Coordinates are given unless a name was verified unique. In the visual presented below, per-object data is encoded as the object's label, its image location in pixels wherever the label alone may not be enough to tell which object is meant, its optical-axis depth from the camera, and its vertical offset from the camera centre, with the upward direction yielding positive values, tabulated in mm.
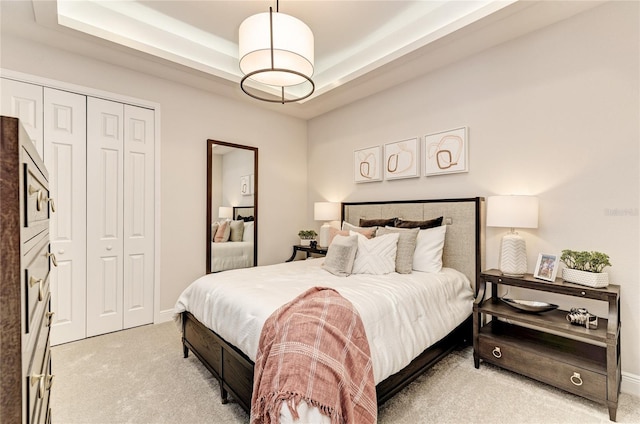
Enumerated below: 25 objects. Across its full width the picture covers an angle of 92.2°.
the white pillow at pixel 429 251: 2736 -372
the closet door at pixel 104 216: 2967 -97
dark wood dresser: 537 -137
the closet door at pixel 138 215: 3180 -91
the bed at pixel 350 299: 1748 -672
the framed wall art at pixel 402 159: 3371 +567
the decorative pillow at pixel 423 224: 2965 -138
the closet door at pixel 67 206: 2766 -2
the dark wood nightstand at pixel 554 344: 1862 -964
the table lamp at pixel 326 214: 4090 -72
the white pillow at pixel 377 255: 2605 -399
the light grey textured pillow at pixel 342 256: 2588 -410
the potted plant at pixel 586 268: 2023 -389
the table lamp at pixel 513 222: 2367 -87
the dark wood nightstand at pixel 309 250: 3951 -554
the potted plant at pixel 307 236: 4391 -395
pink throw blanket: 1275 -704
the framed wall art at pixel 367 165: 3742 +554
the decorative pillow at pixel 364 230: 3062 -221
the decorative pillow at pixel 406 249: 2641 -350
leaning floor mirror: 3791 +22
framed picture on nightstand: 2232 -416
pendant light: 1966 +1072
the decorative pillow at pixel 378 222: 3311 -145
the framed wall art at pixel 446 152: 2984 +583
